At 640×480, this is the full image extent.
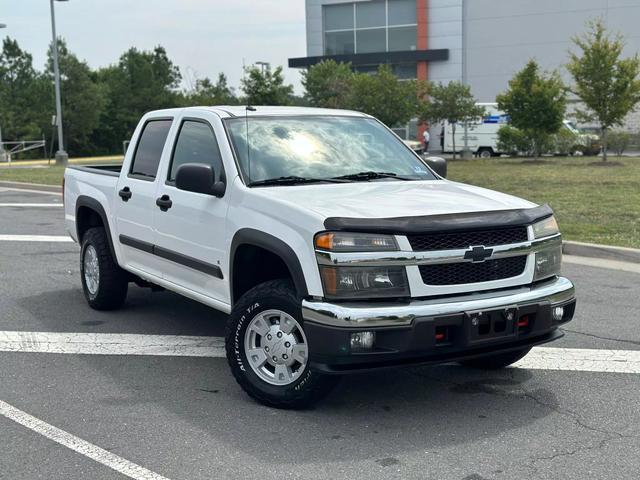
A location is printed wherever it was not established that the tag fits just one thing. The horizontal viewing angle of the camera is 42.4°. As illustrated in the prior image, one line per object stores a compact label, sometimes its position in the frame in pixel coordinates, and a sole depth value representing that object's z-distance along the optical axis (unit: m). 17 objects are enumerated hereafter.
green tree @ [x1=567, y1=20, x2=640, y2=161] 27.55
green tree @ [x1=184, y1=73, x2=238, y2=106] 51.68
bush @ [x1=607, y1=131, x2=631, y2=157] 36.62
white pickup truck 4.46
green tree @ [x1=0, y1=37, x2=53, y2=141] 52.59
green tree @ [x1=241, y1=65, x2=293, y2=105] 40.62
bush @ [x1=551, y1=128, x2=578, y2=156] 36.66
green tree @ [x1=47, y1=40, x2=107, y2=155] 53.44
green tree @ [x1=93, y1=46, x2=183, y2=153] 60.75
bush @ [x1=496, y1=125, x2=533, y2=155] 36.34
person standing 45.19
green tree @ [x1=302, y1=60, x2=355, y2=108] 40.44
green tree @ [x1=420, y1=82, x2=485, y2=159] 36.56
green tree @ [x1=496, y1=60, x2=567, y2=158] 31.08
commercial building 48.69
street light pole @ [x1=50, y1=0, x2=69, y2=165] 33.62
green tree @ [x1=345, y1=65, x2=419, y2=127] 35.19
